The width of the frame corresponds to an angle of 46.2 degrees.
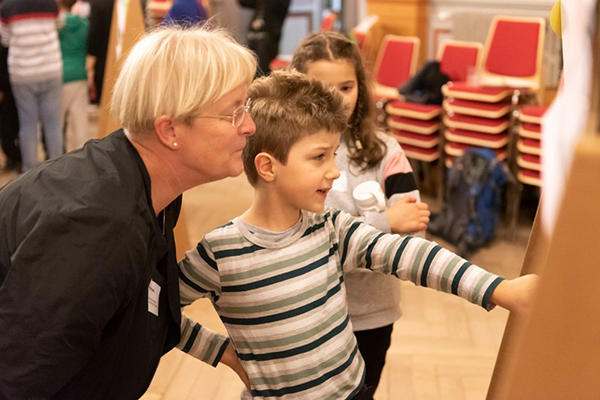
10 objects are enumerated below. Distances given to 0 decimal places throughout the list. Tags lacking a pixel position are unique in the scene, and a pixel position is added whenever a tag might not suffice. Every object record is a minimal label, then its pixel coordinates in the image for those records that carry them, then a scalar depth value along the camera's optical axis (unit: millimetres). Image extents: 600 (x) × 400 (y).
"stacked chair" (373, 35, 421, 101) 5703
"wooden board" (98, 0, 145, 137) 3277
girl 1900
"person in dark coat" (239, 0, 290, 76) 6430
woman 1186
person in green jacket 5418
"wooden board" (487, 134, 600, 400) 648
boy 1441
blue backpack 4318
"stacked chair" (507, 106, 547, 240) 4242
